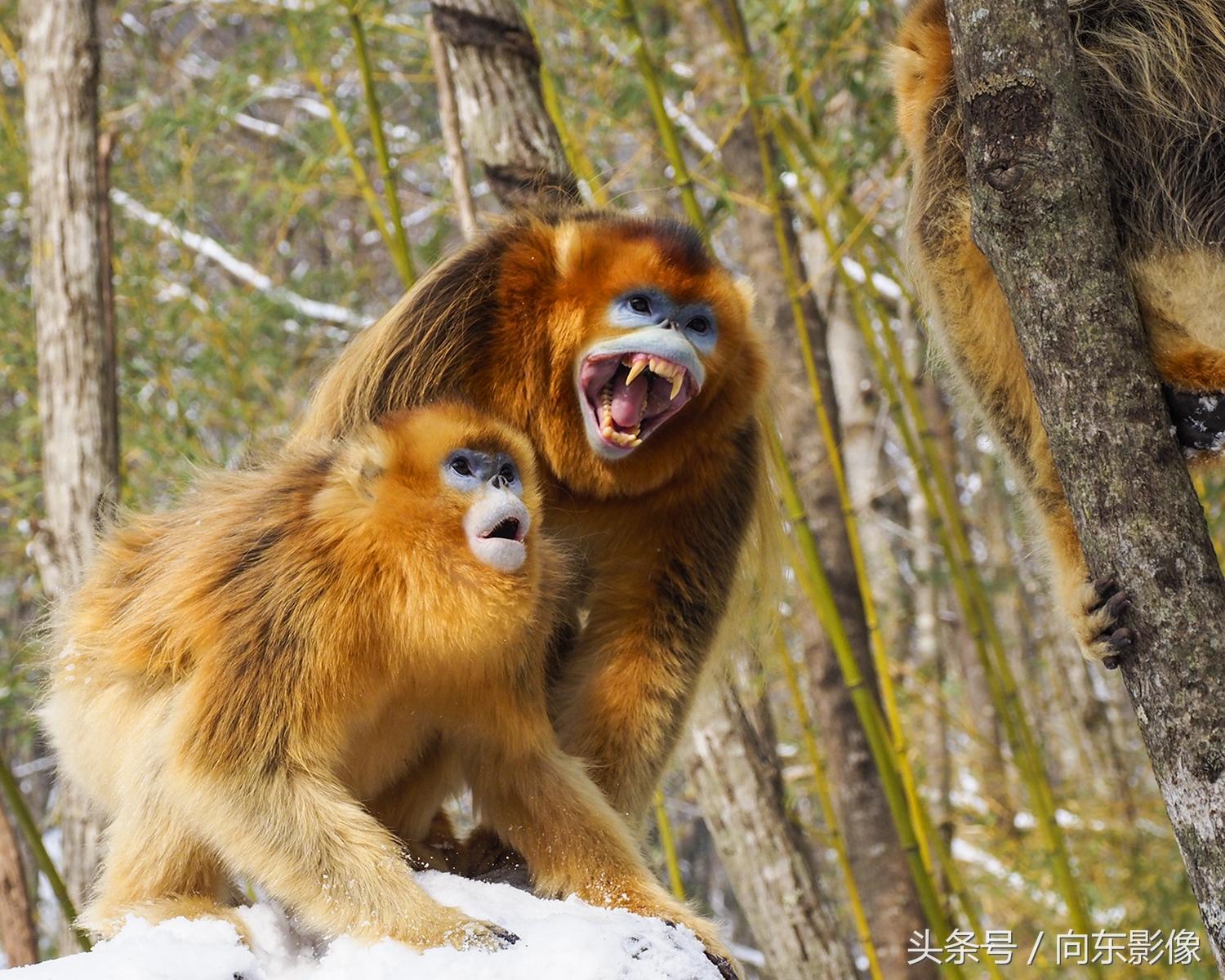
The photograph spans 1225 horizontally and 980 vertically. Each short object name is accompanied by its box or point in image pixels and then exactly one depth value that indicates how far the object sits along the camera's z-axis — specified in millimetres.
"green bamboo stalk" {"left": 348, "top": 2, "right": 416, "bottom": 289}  6047
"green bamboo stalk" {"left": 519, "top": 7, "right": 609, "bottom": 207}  7840
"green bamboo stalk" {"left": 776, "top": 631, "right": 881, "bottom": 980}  7098
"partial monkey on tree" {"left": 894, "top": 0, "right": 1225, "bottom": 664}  4273
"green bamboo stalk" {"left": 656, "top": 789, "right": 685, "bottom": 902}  7176
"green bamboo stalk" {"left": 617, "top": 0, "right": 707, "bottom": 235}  6187
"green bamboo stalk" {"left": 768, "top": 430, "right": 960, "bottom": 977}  6359
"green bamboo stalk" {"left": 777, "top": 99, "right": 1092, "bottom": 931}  7039
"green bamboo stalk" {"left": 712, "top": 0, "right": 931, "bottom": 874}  7043
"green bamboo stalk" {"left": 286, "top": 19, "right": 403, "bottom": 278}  7492
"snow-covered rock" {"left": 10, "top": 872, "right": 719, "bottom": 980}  3627
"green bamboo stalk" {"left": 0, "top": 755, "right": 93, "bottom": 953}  5086
